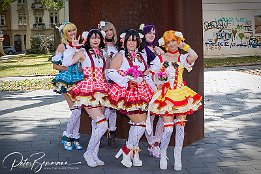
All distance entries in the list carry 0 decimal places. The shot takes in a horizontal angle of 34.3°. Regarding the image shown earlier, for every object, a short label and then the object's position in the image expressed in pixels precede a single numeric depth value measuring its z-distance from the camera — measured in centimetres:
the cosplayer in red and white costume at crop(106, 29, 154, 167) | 606
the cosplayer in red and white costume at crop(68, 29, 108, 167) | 623
